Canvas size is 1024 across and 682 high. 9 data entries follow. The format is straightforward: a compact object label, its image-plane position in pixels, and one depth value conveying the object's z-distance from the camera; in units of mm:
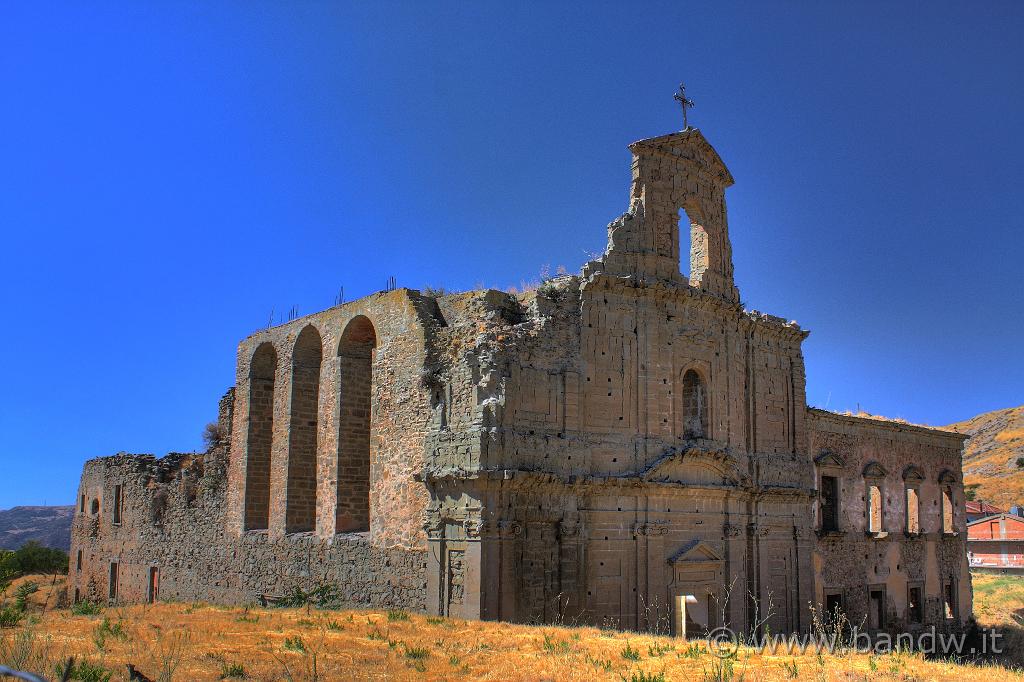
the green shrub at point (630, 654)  10711
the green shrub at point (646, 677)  9102
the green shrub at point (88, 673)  8266
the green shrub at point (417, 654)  10703
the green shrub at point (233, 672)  9195
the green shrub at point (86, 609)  14547
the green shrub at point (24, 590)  13483
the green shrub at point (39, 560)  39153
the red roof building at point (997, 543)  42969
